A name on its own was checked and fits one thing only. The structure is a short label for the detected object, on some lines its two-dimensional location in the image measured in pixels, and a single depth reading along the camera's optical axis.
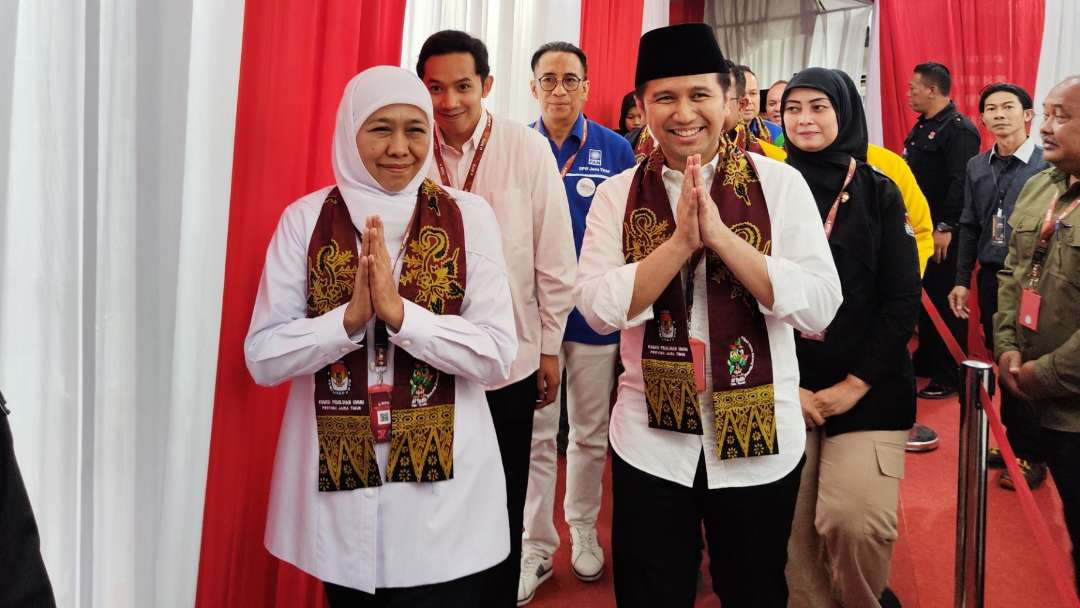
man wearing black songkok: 1.62
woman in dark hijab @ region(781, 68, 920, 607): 2.13
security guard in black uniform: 5.14
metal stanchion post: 1.92
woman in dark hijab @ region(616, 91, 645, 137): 4.88
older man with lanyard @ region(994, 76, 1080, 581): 2.26
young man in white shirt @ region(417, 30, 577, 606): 2.22
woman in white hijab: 1.51
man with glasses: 2.85
